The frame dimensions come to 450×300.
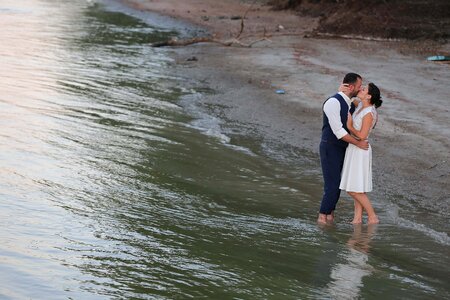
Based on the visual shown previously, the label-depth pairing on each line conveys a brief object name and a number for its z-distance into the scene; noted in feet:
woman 47.03
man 46.79
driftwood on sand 136.67
